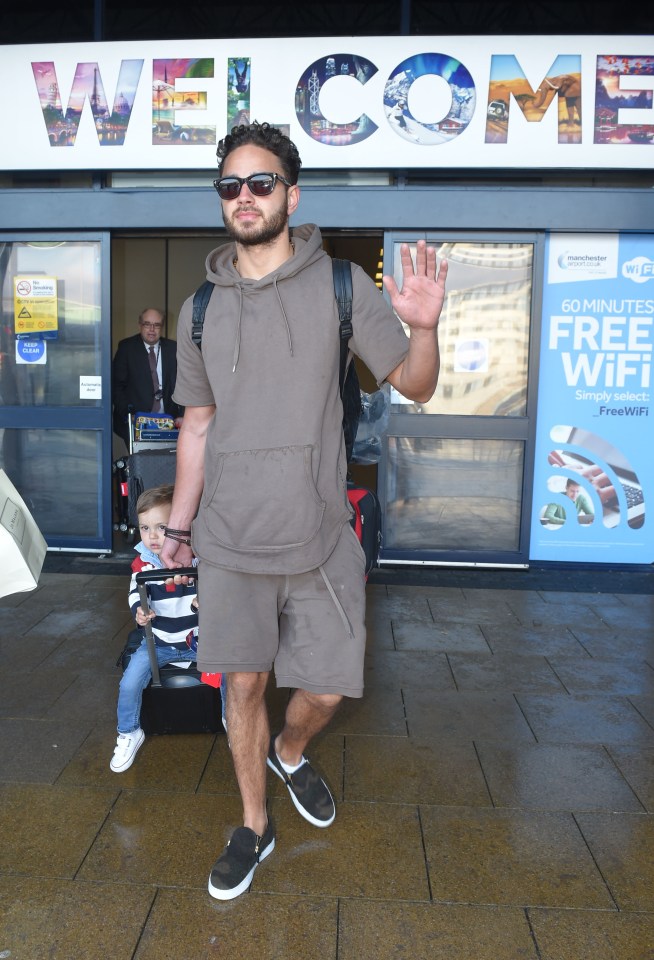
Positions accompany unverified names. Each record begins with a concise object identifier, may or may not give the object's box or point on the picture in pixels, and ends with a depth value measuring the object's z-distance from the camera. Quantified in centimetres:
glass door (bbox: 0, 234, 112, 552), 640
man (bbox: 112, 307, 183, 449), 744
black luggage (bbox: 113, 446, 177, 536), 521
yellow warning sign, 644
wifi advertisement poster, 610
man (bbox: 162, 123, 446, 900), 249
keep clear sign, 650
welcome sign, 582
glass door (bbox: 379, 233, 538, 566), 612
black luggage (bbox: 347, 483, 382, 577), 292
